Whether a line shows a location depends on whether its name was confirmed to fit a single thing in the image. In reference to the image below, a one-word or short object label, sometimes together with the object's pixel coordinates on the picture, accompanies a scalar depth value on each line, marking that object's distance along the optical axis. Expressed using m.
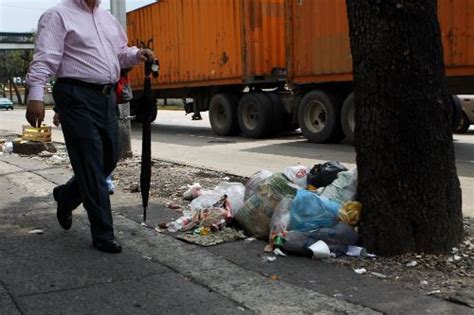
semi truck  12.29
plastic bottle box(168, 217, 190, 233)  5.32
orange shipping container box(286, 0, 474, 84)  10.35
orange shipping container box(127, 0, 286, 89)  15.22
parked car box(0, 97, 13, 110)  52.34
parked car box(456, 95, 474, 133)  14.38
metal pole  9.75
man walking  4.40
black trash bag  5.41
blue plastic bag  4.63
